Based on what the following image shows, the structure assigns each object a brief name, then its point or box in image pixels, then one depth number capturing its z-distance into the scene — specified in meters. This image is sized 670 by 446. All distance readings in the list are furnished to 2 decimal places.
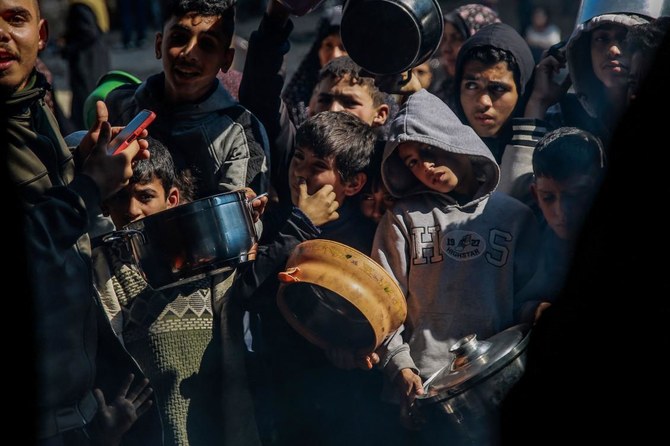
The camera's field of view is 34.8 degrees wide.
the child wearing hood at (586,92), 3.93
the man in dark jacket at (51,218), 3.03
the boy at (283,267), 3.62
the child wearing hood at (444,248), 3.55
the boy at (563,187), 3.54
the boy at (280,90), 3.83
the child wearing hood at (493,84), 4.21
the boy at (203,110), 3.71
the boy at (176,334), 3.48
